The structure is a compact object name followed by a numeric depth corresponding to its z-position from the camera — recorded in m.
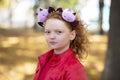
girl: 2.87
